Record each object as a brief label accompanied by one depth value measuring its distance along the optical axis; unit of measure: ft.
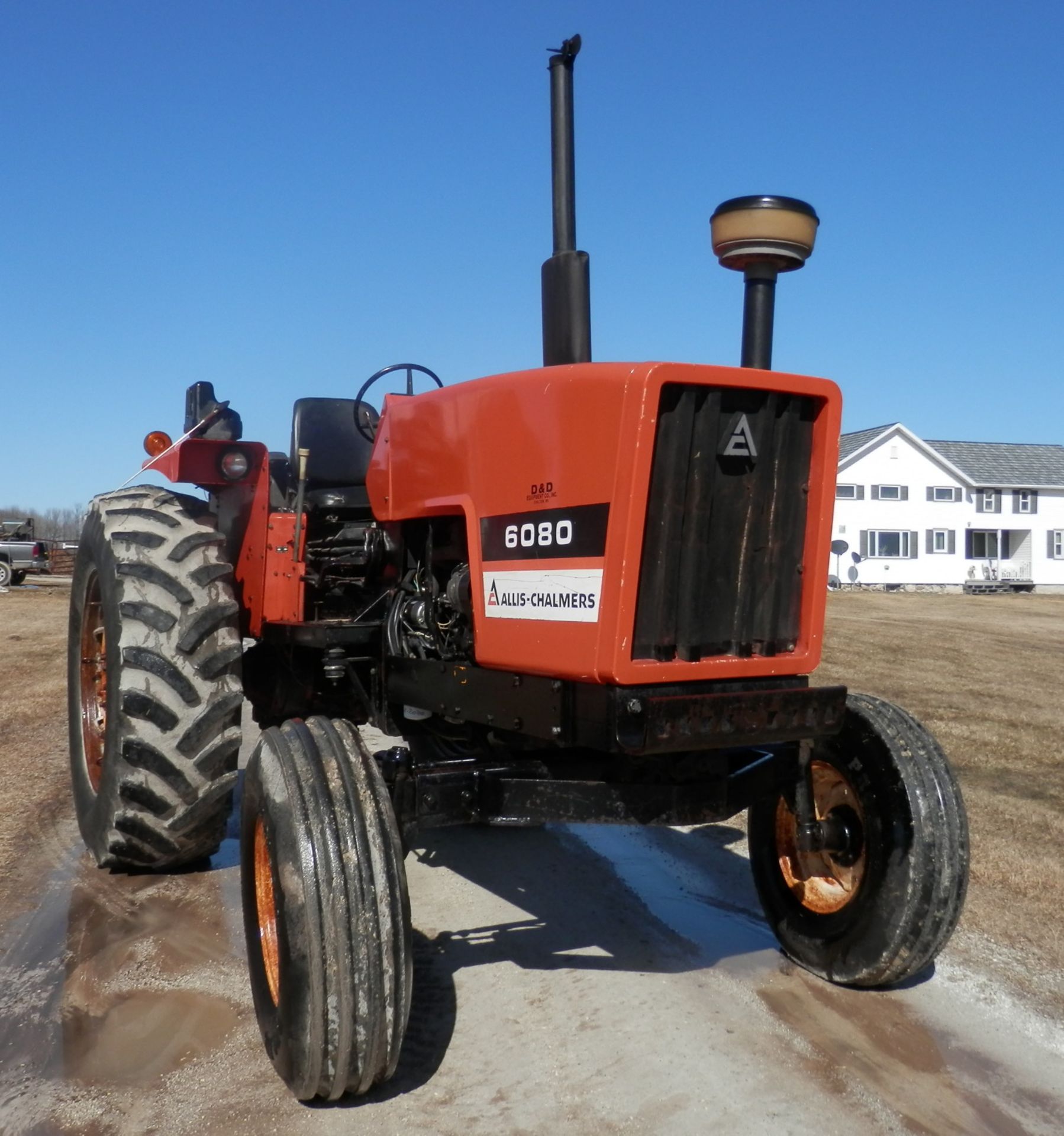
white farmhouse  135.64
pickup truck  92.58
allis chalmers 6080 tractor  9.77
